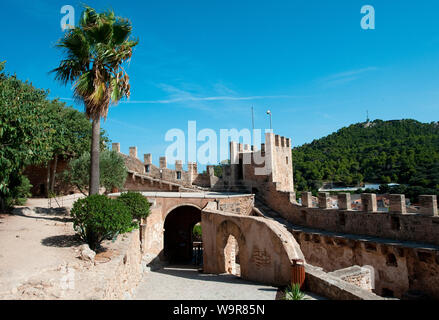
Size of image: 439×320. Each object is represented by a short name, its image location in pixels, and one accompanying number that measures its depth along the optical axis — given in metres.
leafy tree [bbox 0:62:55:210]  8.46
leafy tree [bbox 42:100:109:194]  21.23
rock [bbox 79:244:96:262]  8.48
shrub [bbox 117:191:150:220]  14.90
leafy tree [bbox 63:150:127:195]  17.33
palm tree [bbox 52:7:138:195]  12.48
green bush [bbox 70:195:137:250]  9.45
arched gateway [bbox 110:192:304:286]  10.12
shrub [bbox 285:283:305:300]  7.71
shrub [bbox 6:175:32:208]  14.39
